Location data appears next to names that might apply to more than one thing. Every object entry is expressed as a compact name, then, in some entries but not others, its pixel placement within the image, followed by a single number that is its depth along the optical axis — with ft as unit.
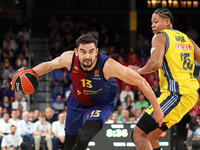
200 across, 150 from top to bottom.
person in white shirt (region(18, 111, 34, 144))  31.32
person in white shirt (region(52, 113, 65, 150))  31.12
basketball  16.17
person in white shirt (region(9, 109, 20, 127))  32.96
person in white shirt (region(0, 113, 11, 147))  31.58
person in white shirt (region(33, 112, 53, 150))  31.30
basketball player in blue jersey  14.59
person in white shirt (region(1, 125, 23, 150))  30.45
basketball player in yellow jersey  14.80
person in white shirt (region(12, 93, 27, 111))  37.19
